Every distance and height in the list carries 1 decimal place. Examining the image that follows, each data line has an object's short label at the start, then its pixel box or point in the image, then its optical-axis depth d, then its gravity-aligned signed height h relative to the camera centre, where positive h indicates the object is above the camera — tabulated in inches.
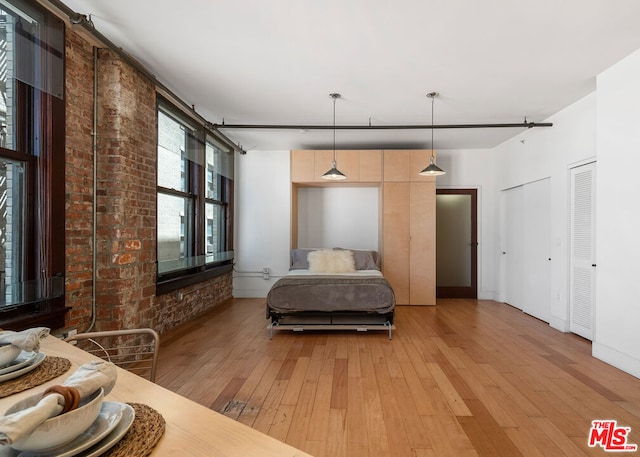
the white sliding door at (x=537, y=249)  185.8 -12.2
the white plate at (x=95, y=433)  26.0 -17.4
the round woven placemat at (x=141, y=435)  28.1 -18.5
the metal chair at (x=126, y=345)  112.1 -42.4
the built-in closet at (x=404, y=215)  227.8 +8.6
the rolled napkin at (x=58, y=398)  22.6 -13.6
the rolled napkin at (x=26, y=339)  43.1 -14.4
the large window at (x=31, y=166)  88.7 +17.3
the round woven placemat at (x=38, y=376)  39.3 -18.6
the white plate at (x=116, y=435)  27.0 -17.8
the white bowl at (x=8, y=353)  42.8 -16.2
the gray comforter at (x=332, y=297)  158.9 -32.9
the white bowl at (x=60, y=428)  24.3 -15.2
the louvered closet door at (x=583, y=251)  153.0 -11.0
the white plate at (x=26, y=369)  40.8 -17.8
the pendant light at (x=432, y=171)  174.9 +29.6
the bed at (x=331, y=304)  159.2 -36.1
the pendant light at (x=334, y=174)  183.2 +29.0
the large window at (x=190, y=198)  156.9 +16.8
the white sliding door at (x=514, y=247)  214.3 -12.7
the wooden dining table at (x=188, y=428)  28.5 -18.7
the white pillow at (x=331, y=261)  207.8 -20.9
